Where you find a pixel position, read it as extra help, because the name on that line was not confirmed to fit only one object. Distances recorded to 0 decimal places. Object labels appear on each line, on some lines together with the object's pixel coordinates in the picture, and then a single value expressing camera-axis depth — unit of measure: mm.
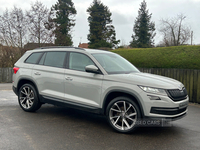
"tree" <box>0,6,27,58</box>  22812
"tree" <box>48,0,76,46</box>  41500
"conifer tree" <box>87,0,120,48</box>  43844
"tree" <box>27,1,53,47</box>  23891
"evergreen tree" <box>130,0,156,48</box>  45481
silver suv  4445
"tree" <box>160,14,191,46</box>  28562
